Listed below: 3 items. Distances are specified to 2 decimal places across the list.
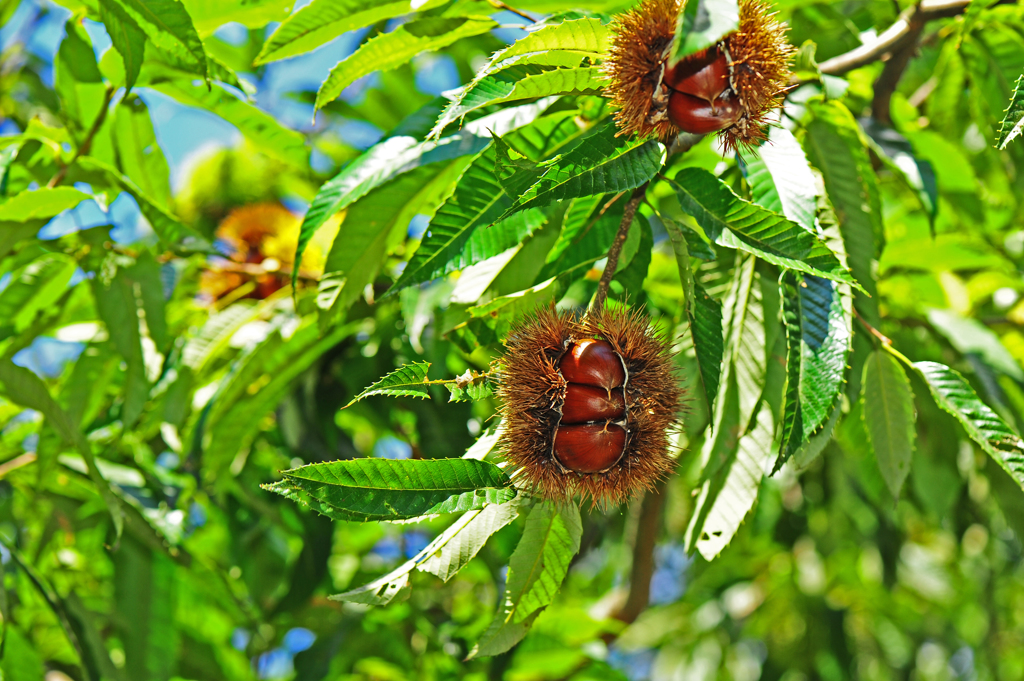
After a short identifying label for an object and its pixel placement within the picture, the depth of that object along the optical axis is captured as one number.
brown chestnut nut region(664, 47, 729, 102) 1.18
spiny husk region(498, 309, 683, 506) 1.20
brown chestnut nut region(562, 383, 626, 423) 1.19
